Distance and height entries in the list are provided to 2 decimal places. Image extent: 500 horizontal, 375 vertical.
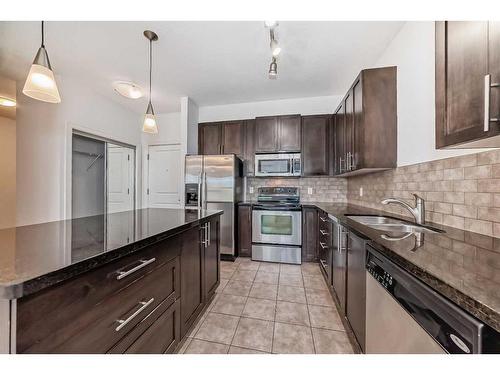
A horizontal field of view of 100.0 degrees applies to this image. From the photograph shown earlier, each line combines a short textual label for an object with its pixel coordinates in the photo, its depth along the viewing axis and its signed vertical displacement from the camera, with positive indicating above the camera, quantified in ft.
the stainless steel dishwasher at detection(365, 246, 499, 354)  1.79 -1.47
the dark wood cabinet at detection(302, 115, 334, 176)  11.33 +2.36
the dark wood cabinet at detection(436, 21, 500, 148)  2.51 +1.46
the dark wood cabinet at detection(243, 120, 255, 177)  12.16 +2.38
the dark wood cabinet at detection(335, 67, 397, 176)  6.93 +2.35
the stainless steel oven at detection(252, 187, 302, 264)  10.62 -2.27
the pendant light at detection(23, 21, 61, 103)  4.12 +2.12
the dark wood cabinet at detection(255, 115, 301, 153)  11.51 +3.04
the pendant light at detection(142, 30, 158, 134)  7.12 +2.40
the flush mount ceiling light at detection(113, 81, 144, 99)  7.54 +3.61
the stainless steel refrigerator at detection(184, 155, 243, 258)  11.00 -0.01
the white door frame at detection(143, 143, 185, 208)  14.97 +1.17
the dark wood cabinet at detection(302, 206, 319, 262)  10.65 -2.33
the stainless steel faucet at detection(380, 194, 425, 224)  5.17 -0.53
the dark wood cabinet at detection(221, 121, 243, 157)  12.32 +2.97
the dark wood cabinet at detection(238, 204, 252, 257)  11.24 -2.32
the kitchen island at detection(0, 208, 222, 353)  2.01 -1.27
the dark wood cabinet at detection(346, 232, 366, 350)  4.28 -2.18
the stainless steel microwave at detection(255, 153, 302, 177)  11.39 +1.29
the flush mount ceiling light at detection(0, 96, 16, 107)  8.48 +3.47
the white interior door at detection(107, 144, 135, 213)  14.40 +0.70
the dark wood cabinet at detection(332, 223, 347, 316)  5.66 -2.19
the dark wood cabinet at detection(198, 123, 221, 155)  12.59 +2.98
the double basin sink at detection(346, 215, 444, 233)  4.80 -0.95
